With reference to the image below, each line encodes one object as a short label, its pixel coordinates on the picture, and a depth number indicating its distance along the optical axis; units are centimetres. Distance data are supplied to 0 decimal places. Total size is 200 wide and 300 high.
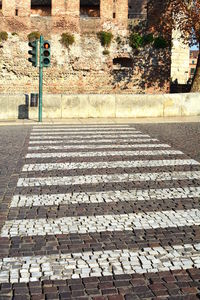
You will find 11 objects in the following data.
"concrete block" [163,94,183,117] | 1758
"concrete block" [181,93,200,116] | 1795
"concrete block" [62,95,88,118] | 1671
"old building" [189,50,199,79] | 9797
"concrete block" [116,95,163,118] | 1714
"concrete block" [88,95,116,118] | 1694
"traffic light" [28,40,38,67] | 1529
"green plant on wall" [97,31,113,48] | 2584
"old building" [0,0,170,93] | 2575
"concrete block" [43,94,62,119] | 1659
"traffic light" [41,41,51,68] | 1514
